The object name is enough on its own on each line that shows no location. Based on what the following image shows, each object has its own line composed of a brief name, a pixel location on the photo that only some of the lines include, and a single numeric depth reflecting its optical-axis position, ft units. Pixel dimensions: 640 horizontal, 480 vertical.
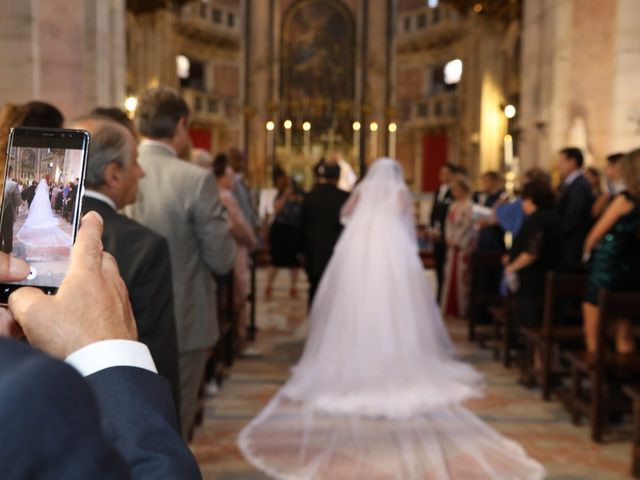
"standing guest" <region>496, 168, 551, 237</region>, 26.48
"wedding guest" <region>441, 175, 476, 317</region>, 30.22
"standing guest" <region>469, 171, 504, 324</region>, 29.50
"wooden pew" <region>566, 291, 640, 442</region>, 15.84
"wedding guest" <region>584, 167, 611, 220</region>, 26.50
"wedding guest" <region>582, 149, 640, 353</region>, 17.16
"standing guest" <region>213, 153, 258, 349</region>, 18.70
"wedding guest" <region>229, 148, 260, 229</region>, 23.95
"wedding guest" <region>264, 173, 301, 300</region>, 33.17
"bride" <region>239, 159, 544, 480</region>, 15.43
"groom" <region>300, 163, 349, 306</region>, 25.86
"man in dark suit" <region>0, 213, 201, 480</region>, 3.23
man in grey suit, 12.72
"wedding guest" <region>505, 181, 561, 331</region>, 21.07
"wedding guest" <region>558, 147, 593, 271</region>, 25.41
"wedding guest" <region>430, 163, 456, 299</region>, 32.45
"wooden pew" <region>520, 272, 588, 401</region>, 19.29
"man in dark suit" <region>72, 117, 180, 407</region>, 8.23
